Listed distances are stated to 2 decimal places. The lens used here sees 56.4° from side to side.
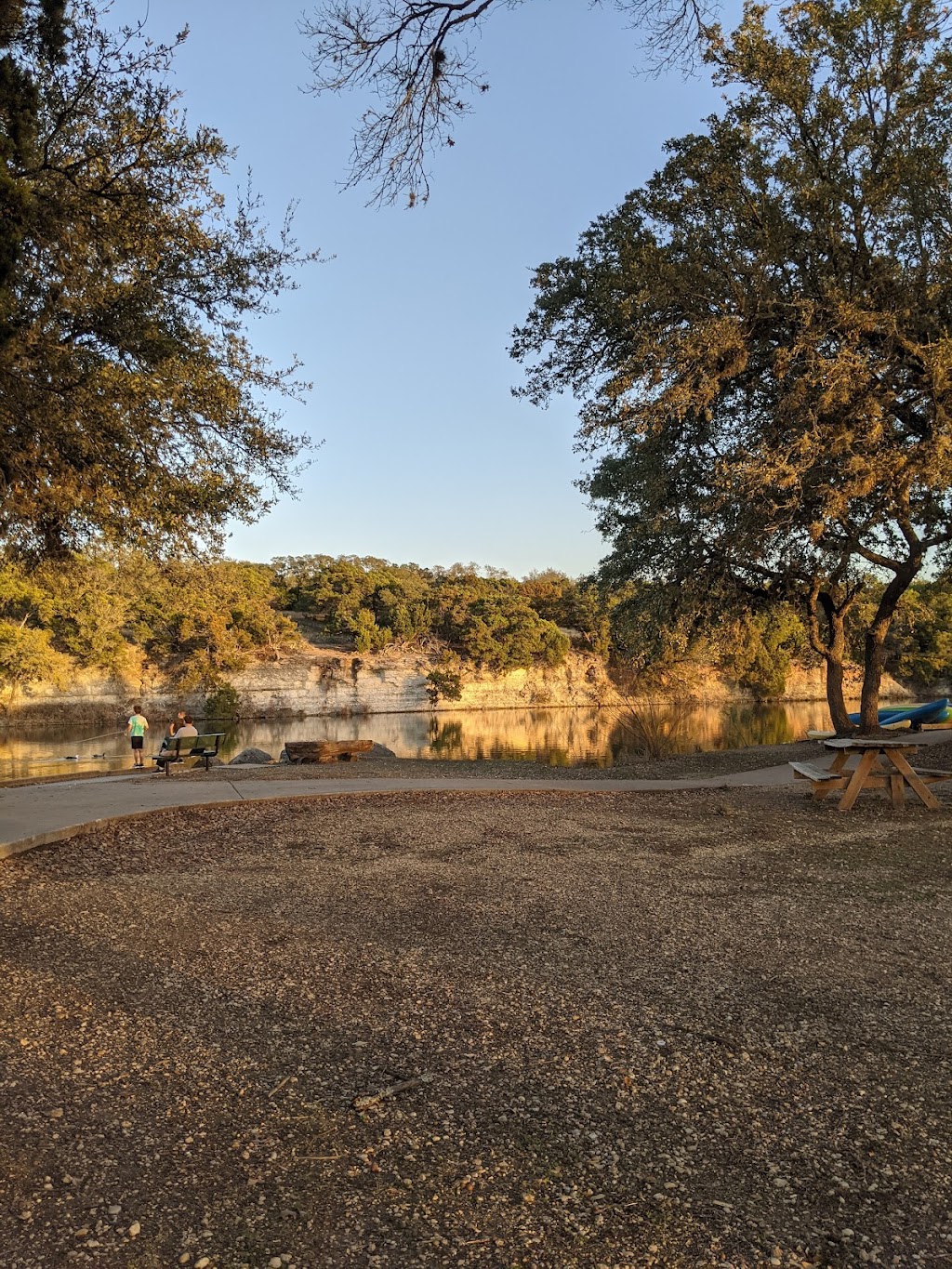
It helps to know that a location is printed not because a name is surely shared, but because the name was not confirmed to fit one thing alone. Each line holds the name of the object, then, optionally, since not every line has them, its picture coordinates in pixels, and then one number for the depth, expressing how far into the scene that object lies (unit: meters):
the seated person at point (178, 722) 19.47
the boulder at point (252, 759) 20.00
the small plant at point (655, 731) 22.62
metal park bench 15.57
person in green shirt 19.16
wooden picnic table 10.33
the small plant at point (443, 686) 64.69
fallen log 18.81
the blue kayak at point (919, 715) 21.19
